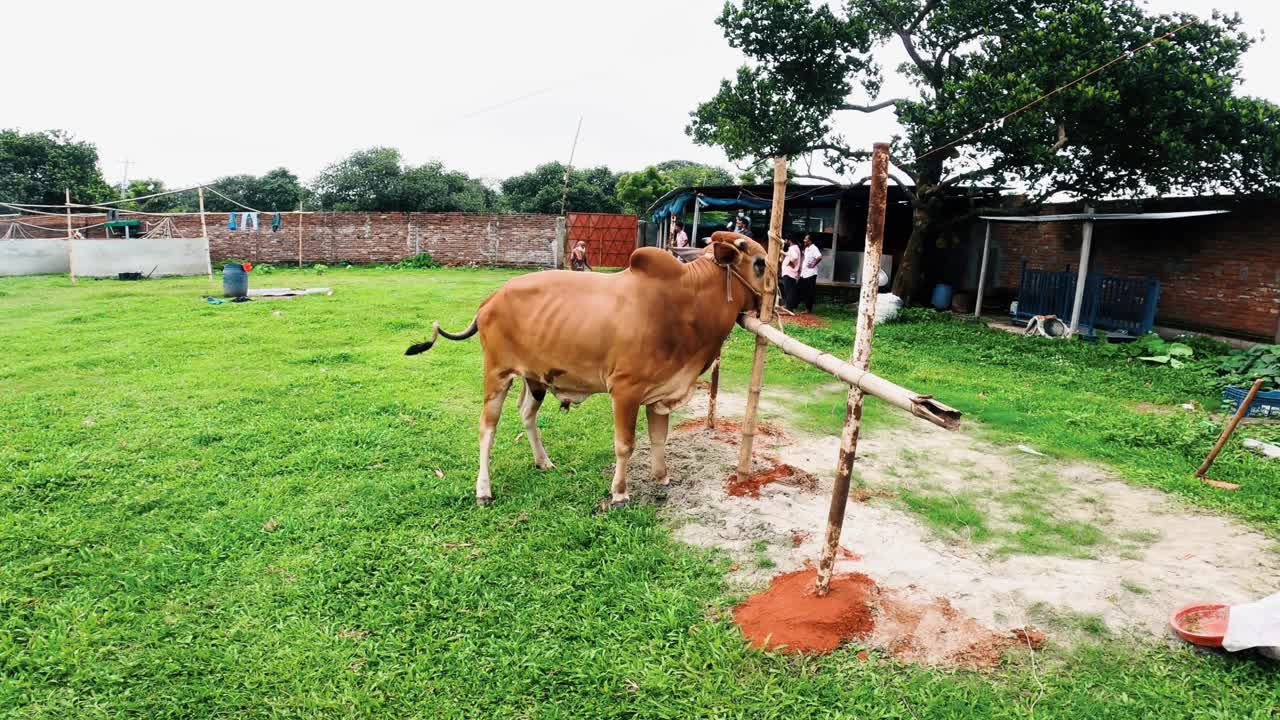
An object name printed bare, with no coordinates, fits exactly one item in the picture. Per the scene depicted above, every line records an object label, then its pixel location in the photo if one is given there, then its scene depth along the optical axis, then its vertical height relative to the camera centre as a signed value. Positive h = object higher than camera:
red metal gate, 26.19 +0.70
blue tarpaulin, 17.16 +1.37
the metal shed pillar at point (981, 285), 15.32 -0.16
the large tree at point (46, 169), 28.56 +1.96
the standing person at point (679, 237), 17.61 +0.53
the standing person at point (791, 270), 14.69 -0.09
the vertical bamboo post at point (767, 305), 5.20 -0.29
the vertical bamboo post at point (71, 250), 18.71 -0.82
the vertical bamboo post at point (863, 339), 3.58 -0.34
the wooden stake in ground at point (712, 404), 6.52 -1.31
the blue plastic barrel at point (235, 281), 15.23 -1.06
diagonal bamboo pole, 3.08 -0.54
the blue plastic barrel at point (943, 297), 17.27 -0.52
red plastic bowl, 3.38 -1.58
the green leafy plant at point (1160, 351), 10.77 -0.94
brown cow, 4.91 -0.52
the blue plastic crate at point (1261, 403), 7.84 -1.16
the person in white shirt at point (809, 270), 14.96 -0.07
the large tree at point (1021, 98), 11.20 +3.07
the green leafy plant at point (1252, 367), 8.96 -0.93
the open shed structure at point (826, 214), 16.59 +1.31
